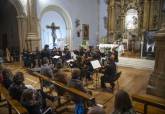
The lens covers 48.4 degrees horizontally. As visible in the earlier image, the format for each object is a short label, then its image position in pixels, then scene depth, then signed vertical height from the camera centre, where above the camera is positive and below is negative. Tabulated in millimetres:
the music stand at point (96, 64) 6359 -590
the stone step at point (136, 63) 10141 -909
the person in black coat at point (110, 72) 6124 -846
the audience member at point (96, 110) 2156 -748
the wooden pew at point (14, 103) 2939 -996
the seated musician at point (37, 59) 9812 -611
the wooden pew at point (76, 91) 3320 -888
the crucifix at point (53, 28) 13055 +1390
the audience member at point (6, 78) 4684 -795
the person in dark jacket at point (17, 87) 3648 -792
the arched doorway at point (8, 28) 13398 +1556
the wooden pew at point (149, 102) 3584 -1106
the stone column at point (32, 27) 11305 +1290
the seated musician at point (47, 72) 5547 -741
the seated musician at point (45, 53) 9812 -292
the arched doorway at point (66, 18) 13216 +2223
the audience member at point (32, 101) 3160 -942
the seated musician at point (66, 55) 10367 -428
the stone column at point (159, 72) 5012 -698
